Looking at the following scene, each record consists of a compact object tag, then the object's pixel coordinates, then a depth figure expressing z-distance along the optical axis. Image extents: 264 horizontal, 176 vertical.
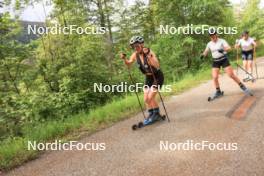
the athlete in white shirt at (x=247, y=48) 12.52
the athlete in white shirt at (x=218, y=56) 9.55
